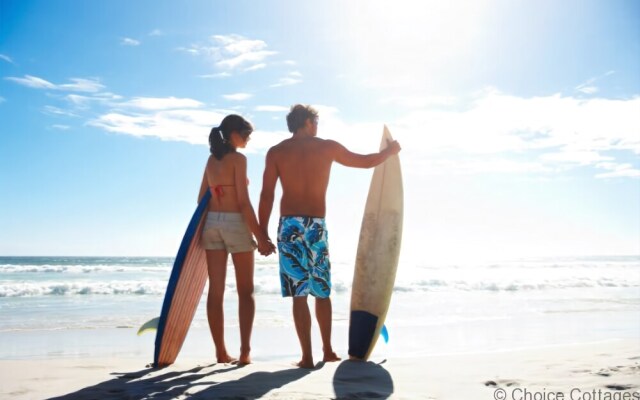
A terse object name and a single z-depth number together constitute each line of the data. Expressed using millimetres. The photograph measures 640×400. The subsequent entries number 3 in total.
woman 4004
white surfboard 4363
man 3812
